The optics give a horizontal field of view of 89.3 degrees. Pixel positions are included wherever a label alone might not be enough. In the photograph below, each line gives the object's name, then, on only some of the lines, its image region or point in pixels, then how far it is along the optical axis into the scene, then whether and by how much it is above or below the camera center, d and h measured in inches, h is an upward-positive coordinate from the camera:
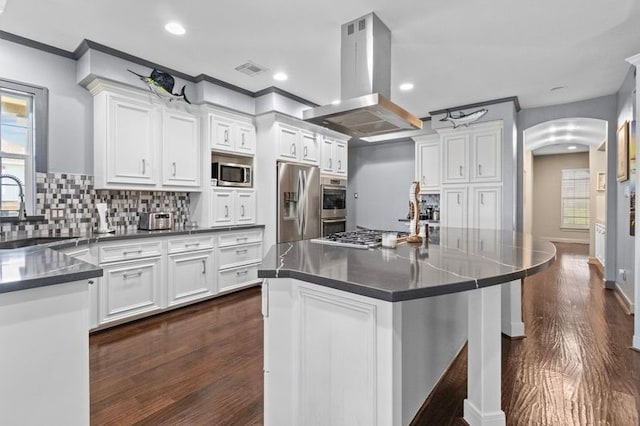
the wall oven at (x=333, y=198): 197.2 +7.6
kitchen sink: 90.8 -10.2
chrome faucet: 106.7 -0.2
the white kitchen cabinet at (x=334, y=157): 199.1 +34.0
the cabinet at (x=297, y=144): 169.5 +36.2
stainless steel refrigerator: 168.9 +4.4
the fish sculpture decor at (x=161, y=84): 130.5 +51.7
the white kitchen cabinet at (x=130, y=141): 122.9 +26.9
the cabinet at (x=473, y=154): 178.4 +32.5
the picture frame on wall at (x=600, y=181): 259.0 +24.2
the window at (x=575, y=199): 364.5 +13.7
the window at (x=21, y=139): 111.2 +24.4
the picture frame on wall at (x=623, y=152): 139.7 +26.4
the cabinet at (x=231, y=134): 153.1 +37.5
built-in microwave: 157.1 +17.7
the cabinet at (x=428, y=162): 211.3 +32.4
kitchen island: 45.8 -19.8
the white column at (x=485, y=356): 61.1 -27.7
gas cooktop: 78.6 -8.0
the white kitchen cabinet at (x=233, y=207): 155.1 +1.3
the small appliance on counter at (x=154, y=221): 135.8 -5.1
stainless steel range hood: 95.5 +40.9
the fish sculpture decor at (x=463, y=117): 179.9 +53.1
